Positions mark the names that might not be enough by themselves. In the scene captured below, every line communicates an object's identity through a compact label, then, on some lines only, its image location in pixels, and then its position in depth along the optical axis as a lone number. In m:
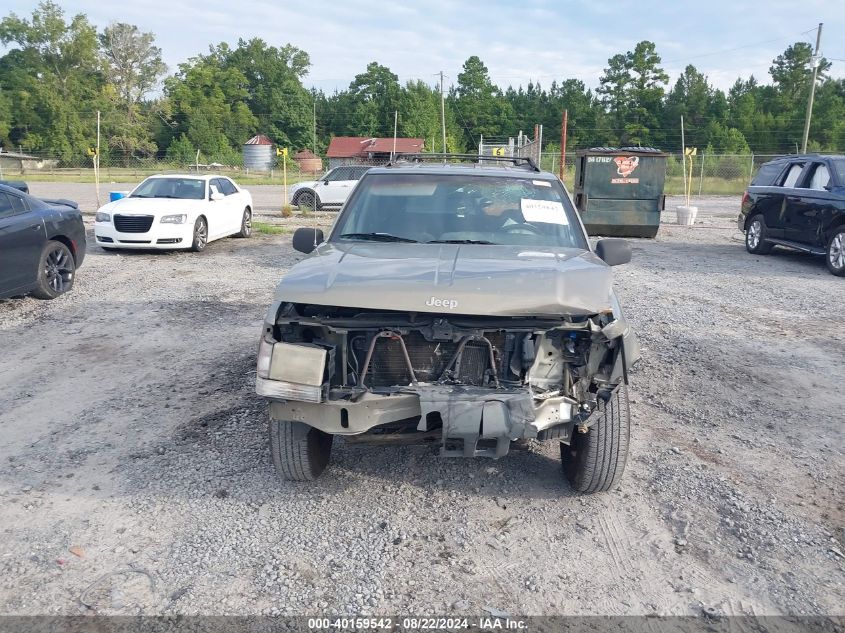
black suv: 11.56
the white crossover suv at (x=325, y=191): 23.02
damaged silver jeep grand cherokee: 3.50
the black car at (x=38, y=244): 8.42
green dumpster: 16.31
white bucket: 20.47
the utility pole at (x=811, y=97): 36.34
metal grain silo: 72.12
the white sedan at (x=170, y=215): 13.30
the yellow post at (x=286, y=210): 21.98
